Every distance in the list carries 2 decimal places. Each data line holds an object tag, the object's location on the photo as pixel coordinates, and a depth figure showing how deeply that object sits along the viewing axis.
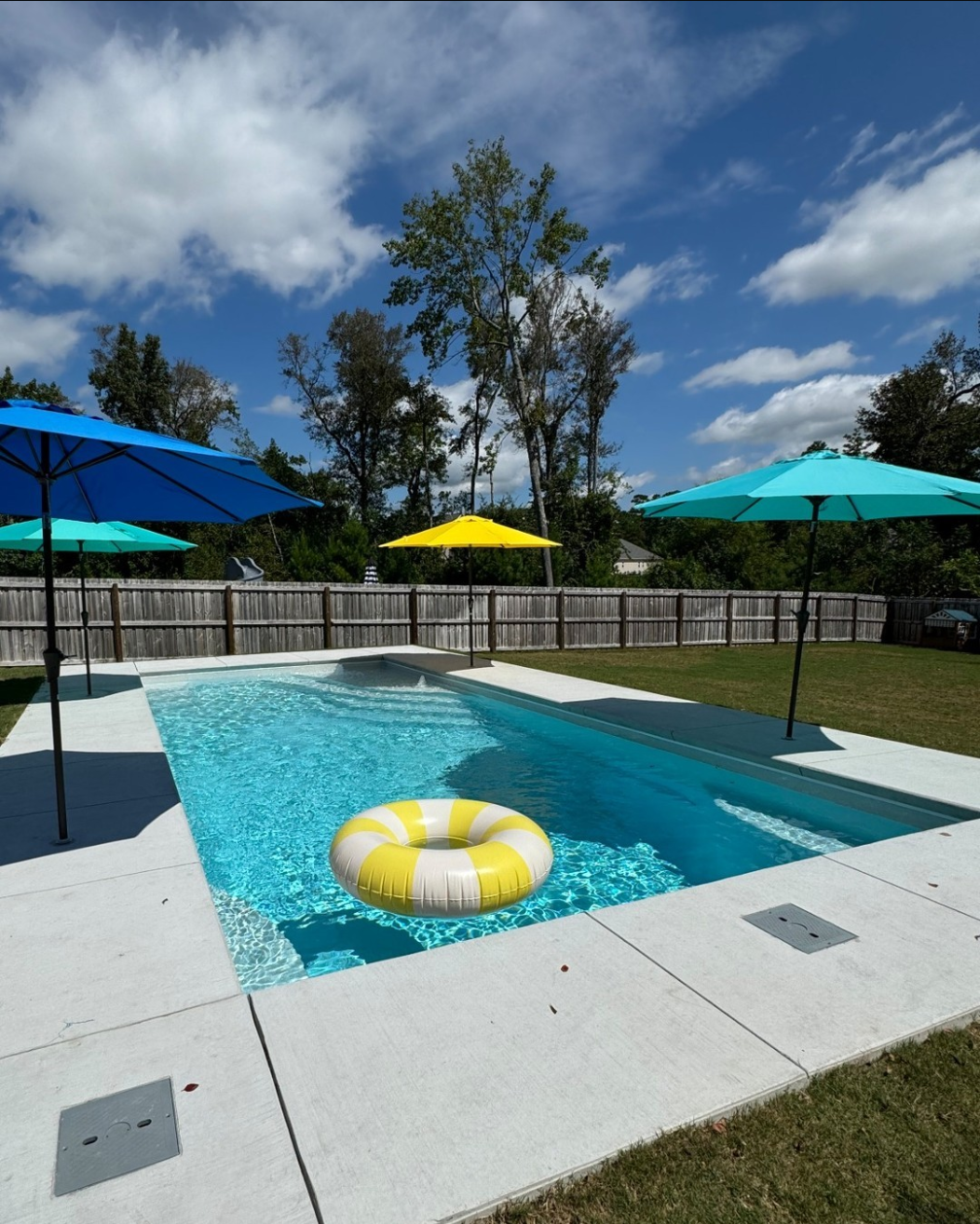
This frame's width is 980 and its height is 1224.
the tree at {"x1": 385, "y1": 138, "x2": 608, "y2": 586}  23.19
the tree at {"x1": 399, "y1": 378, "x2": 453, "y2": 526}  31.58
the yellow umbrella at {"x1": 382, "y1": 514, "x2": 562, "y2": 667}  11.04
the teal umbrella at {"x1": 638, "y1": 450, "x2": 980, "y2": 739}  5.32
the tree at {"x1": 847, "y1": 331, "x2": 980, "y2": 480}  28.34
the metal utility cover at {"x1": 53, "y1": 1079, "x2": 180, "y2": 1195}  1.71
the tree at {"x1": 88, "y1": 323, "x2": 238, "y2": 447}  29.70
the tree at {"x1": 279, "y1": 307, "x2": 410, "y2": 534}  31.80
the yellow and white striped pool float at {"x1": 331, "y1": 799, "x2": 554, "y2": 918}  3.39
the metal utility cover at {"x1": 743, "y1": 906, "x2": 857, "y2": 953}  2.88
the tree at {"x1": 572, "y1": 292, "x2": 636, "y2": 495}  31.69
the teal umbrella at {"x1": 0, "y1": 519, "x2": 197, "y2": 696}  7.55
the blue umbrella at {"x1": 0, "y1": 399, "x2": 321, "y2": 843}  3.19
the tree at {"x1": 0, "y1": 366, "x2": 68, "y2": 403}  27.11
